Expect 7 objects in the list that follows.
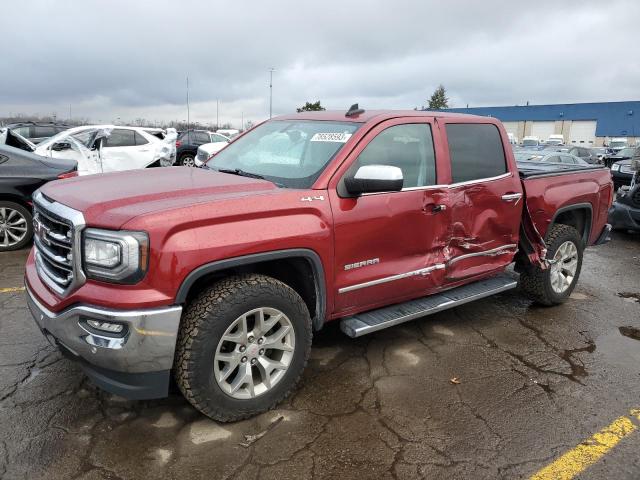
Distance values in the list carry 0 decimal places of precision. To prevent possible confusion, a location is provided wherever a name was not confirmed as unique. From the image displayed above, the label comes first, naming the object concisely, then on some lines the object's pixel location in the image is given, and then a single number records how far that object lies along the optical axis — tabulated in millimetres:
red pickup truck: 2486
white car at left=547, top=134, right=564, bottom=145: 42219
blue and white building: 54062
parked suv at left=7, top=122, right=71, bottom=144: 16359
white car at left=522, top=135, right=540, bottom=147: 31683
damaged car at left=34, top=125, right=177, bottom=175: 10188
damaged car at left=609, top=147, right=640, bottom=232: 8549
